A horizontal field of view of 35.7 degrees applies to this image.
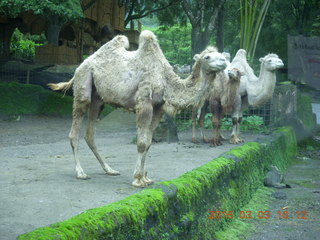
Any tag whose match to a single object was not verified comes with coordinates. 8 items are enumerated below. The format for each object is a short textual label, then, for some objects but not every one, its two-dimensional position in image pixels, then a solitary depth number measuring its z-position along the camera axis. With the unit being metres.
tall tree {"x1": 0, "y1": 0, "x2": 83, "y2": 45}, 13.77
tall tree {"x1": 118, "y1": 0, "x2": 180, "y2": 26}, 24.85
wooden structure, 20.61
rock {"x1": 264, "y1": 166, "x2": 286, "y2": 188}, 10.44
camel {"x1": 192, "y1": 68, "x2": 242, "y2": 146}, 11.69
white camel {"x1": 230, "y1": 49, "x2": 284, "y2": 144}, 12.33
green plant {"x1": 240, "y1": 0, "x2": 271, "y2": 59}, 18.88
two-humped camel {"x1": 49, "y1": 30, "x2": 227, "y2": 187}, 6.43
